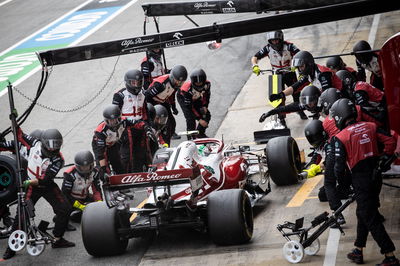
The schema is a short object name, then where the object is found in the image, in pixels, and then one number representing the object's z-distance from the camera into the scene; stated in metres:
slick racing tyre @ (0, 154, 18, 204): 13.65
